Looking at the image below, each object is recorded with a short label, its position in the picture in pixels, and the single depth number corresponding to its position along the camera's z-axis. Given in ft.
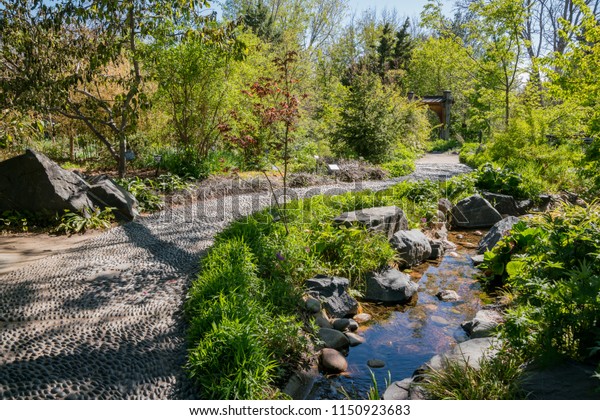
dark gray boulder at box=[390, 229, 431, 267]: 17.56
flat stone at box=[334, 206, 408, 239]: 17.31
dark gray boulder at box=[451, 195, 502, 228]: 23.84
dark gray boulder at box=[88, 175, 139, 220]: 19.83
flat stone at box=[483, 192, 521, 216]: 25.67
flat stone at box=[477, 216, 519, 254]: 18.29
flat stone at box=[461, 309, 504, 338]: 11.61
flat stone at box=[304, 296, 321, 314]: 12.50
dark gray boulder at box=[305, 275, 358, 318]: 13.13
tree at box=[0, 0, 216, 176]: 20.07
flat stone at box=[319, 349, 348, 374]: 10.52
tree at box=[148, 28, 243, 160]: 26.71
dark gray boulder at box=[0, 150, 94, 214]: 18.60
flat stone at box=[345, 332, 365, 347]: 11.94
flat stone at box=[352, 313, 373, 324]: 13.40
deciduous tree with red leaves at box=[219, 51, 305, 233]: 16.35
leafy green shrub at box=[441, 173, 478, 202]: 26.61
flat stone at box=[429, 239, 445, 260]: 19.16
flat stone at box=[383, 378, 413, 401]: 9.09
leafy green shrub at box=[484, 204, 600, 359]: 7.94
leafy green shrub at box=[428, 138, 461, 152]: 67.67
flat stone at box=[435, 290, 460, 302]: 14.89
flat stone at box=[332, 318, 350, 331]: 12.62
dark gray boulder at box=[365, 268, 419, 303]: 14.70
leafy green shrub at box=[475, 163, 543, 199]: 26.78
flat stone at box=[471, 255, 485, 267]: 17.92
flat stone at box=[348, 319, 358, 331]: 12.78
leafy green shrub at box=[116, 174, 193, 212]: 22.13
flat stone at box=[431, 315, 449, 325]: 13.22
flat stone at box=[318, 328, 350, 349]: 11.51
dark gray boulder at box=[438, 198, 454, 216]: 24.17
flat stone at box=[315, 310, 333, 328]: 12.29
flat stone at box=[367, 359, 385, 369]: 10.89
